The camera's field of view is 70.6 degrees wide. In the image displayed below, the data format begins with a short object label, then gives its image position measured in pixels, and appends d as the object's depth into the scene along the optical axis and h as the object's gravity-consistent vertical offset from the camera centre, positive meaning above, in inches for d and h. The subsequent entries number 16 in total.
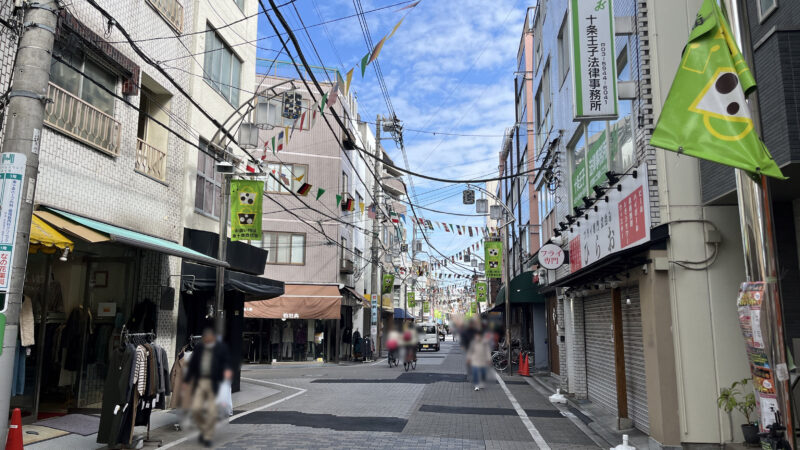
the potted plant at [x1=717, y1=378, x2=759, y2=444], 387.5 -57.9
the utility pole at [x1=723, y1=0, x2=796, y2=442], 239.8 +31.6
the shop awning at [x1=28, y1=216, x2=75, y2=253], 369.1 +51.7
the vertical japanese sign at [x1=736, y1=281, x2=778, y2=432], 251.0 -13.3
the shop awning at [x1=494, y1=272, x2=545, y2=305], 973.1 +53.4
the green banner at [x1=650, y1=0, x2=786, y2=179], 239.0 +93.3
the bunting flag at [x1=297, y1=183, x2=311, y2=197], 518.1 +120.6
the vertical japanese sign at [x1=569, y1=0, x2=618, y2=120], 492.1 +226.6
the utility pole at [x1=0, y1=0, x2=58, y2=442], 270.5 +95.1
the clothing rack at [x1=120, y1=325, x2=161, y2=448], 402.3 -14.3
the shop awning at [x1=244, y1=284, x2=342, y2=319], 1355.8 +38.8
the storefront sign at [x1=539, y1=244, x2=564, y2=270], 580.5 +70.0
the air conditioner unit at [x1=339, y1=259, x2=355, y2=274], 1644.9 +158.1
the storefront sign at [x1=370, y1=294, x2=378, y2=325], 1407.0 +33.4
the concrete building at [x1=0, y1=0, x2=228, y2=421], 448.5 +125.6
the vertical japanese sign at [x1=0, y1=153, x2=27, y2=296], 275.7 +56.5
